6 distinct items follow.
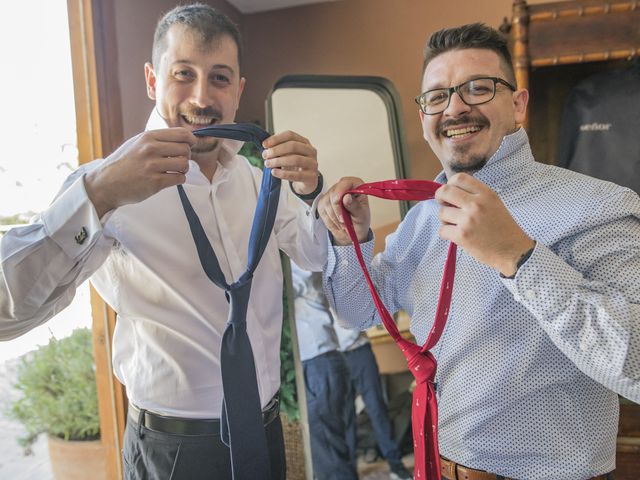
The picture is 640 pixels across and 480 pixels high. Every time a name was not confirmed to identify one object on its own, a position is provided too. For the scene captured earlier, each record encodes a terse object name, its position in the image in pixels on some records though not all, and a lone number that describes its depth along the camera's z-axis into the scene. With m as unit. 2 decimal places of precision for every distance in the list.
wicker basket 2.66
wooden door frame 2.07
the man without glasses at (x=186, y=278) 1.20
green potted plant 2.11
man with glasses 0.94
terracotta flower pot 2.19
